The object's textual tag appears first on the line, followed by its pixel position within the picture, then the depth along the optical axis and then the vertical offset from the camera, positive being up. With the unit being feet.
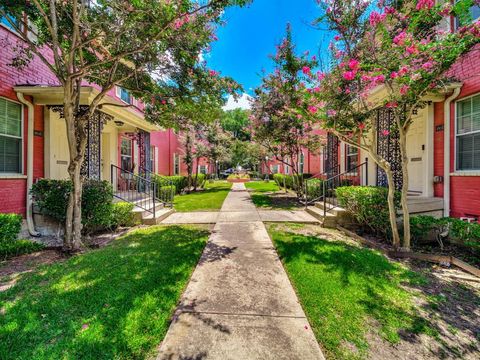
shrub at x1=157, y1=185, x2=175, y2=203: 30.25 -2.04
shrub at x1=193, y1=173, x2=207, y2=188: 68.66 -0.31
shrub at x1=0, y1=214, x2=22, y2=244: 13.97 -2.99
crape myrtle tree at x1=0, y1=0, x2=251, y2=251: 14.10 +9.93
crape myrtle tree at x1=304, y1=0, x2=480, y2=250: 12.79 +7.22
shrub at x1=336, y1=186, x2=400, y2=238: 18.06 -2.26
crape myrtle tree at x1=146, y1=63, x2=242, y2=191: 19.42 +7.15
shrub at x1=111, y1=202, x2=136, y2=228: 20.49 -3.33
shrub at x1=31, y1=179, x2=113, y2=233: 17.98 -1.66
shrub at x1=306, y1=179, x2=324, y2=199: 30.78 -1.30
